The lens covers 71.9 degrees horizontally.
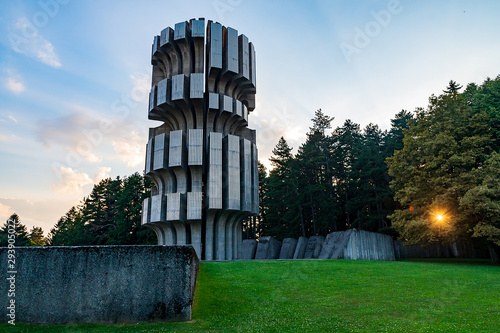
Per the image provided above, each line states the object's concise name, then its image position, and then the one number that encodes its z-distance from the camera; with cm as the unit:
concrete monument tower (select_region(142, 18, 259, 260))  2517
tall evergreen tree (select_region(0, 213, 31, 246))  5201
